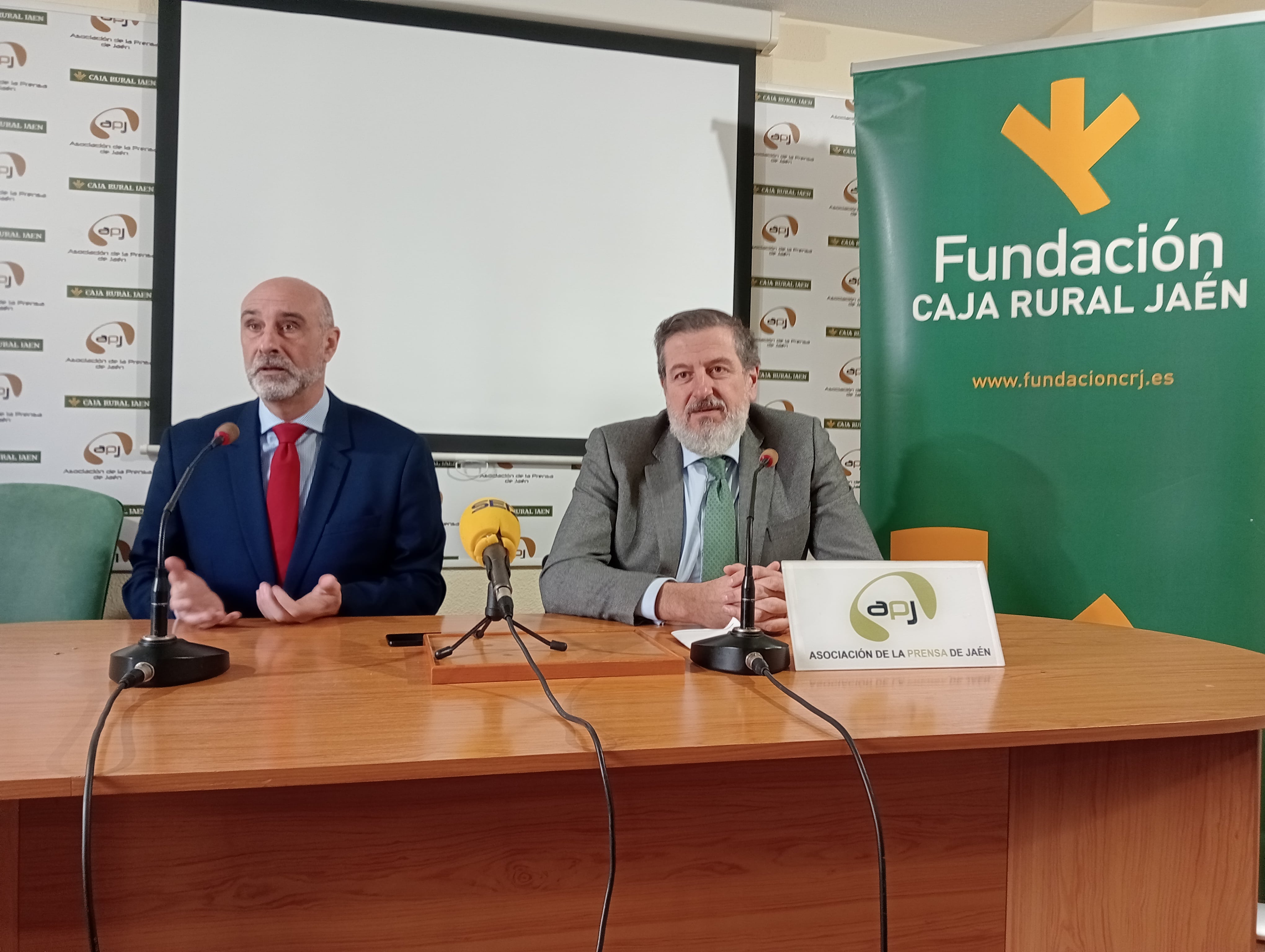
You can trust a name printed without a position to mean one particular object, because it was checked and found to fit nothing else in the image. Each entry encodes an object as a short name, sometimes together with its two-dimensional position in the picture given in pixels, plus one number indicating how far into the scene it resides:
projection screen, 2.81
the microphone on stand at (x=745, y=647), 1.32
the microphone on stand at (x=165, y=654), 1.17
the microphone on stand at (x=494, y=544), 1.19
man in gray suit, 2.04
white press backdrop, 2.74
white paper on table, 1.51
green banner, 2.16
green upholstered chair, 2.41
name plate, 1.36
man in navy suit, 1.99
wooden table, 0.94
